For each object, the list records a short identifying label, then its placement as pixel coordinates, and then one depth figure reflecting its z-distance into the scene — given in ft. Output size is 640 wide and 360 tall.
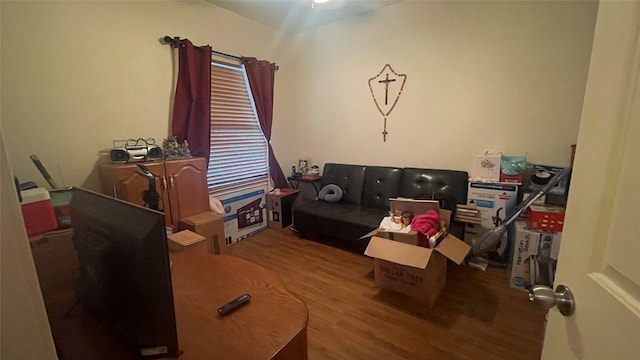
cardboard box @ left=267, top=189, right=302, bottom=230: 11.76
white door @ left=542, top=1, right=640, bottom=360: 1.43
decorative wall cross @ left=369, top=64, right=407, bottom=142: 10.16
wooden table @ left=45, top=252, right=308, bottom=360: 2.47
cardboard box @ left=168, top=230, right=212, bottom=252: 6.77
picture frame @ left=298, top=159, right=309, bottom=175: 12.87
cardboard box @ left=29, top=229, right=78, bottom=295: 4.19
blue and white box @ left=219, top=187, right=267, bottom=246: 10.62
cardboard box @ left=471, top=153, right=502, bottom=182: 8.27
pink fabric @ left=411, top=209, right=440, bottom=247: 6.49
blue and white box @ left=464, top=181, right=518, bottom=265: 8.00
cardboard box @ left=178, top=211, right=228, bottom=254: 7.93
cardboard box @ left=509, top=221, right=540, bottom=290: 7.00
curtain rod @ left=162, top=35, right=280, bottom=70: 8.32
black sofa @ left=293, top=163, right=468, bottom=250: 8.91
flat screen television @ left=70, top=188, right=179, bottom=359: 2.03
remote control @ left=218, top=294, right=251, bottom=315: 2.93
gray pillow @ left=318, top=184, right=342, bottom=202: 10.94
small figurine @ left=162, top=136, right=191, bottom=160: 8.19
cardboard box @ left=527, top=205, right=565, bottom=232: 6.84
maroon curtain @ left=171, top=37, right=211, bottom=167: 8.71
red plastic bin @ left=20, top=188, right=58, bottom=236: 4.84
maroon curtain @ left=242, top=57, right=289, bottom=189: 10.86
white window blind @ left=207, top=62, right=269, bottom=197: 10.09
